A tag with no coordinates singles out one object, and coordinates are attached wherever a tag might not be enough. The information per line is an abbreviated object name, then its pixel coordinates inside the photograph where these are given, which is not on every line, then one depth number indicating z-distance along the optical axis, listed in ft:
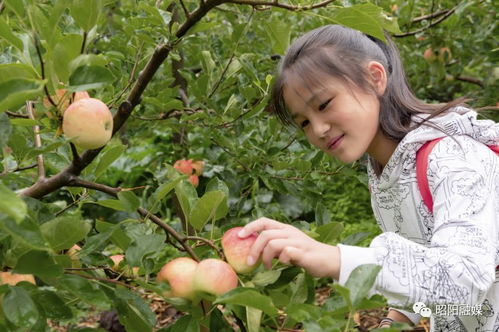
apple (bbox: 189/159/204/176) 7.05
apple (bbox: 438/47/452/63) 10.23
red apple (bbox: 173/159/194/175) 7.03
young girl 2.80
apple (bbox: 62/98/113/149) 2.58
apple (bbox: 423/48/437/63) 10.27
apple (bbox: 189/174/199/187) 6.93
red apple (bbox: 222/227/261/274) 2.60
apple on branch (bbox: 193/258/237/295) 2.41
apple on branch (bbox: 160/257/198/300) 2.54
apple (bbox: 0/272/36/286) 2.55
